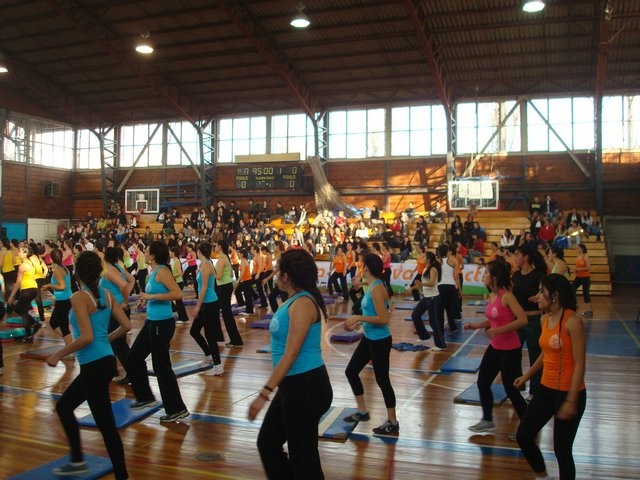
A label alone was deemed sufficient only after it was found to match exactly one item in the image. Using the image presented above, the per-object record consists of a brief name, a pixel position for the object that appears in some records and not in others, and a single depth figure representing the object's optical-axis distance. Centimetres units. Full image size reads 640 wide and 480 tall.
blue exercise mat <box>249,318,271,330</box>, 1141
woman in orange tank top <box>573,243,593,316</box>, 1270
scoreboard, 2703
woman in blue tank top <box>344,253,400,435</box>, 506
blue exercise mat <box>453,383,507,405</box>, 607
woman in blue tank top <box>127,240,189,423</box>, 539
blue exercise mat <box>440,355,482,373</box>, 754
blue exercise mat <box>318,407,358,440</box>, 503
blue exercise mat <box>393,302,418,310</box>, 1448
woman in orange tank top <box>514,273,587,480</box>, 354
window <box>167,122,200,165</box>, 2892
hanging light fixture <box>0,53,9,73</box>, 2175
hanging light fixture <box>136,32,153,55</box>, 1855
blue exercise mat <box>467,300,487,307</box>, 1483
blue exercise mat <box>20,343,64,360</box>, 818
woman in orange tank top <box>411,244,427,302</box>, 1367
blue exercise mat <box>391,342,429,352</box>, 905
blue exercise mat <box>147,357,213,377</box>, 731
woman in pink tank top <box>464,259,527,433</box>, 488
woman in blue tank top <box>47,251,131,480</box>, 385
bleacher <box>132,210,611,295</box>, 1889
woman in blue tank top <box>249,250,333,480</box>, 301
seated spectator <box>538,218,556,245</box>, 1986
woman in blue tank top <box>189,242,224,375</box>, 713
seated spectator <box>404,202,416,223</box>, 2405
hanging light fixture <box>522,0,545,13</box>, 1445
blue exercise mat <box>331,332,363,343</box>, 981
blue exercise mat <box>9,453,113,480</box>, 409
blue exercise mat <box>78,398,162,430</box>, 532
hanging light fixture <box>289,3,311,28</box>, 1658
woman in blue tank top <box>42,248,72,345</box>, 794
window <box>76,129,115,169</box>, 3173
